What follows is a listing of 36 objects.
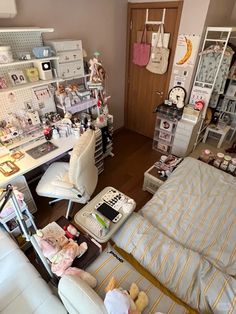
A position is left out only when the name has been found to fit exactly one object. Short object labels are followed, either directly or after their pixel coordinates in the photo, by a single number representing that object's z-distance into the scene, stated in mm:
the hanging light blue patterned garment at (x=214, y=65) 2453
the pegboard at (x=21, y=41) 1844
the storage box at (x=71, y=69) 2199
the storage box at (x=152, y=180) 2310
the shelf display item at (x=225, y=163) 2357
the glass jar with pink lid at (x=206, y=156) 2477
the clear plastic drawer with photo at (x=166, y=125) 2980
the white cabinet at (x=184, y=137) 2754
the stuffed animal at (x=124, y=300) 953
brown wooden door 2607
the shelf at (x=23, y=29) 1645
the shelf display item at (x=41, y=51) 1947
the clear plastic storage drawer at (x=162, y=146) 3191
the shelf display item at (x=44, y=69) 2041
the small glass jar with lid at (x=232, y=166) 2331
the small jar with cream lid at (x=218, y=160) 2398
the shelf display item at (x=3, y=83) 1886
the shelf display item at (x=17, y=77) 1954
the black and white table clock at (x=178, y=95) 2824
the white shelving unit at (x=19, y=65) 1840
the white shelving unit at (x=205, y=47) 2312
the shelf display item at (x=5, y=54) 1698
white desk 1759
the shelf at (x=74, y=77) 2267
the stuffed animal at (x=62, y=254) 1190
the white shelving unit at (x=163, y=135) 2990
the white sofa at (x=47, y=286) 1132
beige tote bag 2740
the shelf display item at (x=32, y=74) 2033
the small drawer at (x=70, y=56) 2125
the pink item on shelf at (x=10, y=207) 1627
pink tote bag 2898
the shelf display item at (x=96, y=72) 2436
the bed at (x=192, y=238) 1190
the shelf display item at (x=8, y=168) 1764
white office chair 1703
